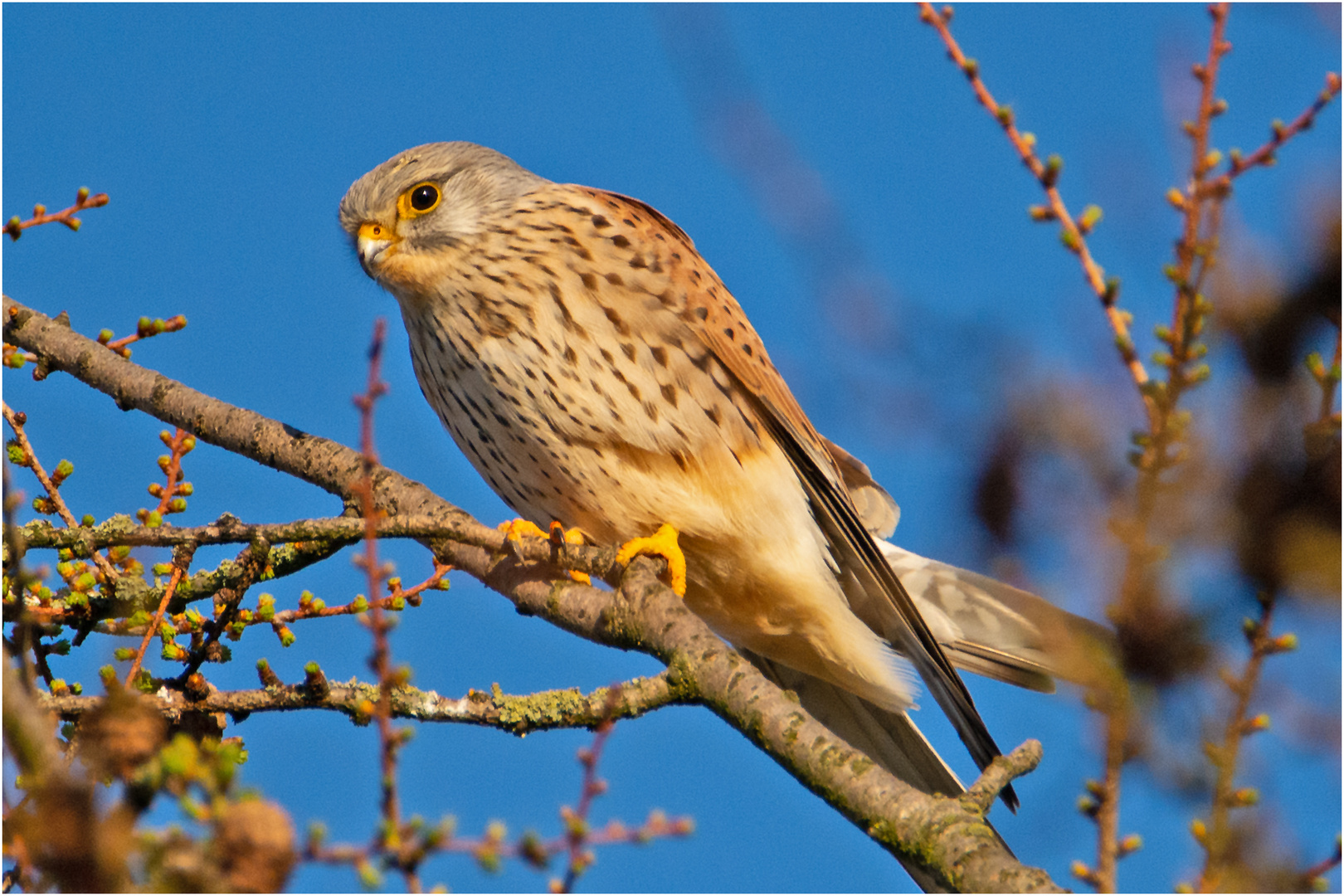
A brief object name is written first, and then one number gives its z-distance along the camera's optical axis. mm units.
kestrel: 7880
